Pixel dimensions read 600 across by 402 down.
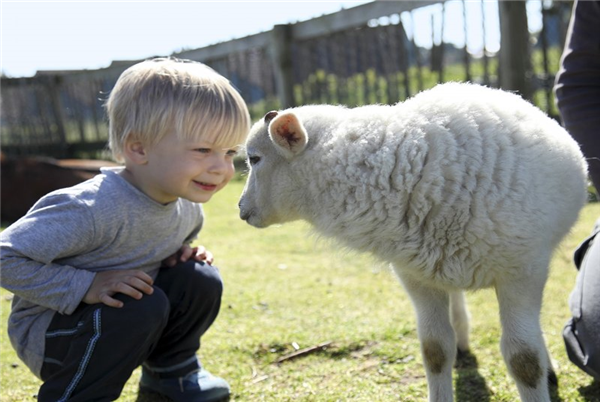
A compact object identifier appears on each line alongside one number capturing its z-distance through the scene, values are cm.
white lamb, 206
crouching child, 218
